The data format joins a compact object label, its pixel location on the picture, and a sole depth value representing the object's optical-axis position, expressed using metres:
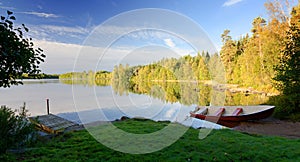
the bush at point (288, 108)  11.93
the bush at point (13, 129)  3.90
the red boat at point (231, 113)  12.13
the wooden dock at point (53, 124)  8.88
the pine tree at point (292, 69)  9.56
